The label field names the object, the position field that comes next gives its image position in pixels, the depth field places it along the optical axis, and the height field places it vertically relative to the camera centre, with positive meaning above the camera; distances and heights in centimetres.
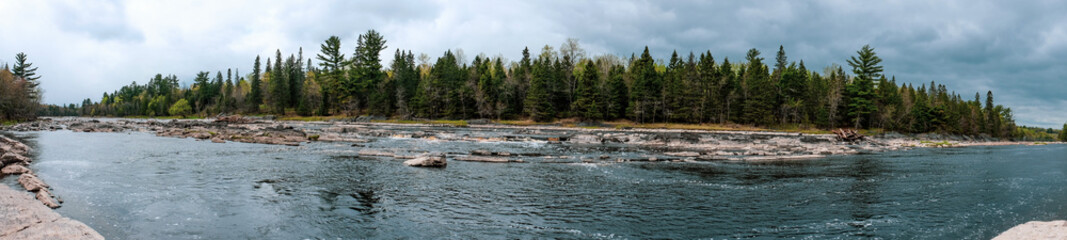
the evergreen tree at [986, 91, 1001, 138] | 11566 +367
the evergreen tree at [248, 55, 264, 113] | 13962 +524
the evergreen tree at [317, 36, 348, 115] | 12138 +1313
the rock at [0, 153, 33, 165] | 2177 -243
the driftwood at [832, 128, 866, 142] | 6231 -93
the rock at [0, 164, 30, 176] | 1988 -266
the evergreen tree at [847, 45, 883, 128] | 9644 +868
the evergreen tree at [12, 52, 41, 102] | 11289 +898
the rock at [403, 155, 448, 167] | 2678 -248
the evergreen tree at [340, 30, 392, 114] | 11855 +1149
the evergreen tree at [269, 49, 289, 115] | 12788 +597
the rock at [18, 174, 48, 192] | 1661 -271
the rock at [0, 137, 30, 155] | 2879 -244
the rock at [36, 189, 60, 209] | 1462 -287
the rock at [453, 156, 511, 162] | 3002 -254
